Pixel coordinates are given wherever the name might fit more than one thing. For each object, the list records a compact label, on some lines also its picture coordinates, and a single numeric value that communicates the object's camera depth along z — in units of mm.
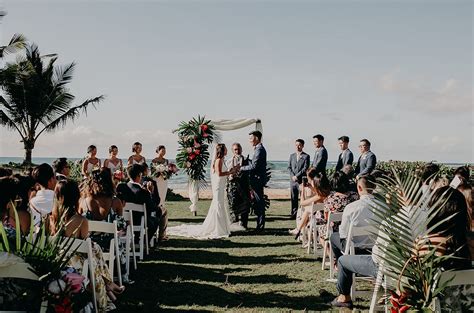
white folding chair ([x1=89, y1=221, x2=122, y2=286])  5676
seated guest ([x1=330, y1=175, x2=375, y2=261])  6391
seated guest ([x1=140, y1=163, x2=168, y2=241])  10008
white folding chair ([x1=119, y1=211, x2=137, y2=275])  7293
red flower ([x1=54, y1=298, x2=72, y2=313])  3520
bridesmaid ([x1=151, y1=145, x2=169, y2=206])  12859
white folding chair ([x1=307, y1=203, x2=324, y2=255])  8406
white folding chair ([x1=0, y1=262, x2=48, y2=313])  3514
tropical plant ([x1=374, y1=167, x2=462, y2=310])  3311
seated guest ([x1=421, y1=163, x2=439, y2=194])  8289
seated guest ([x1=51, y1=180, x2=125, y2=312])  5004
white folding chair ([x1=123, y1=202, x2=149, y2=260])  8094
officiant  12758
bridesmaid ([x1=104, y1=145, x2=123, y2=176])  13305
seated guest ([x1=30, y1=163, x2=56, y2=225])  6617
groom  12257
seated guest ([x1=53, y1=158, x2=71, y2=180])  8820
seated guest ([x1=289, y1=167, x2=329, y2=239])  8773
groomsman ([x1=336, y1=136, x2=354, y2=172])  13086
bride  11805
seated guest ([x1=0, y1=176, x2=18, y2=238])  5008
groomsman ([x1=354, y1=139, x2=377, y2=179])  12500
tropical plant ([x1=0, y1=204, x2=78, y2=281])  3567
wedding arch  14734
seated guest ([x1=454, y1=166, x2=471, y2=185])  7876
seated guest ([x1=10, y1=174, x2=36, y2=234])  5348
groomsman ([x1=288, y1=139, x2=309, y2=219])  13883
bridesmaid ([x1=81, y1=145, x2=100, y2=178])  13094
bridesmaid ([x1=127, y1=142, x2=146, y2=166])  13271
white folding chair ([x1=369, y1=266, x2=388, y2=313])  4327
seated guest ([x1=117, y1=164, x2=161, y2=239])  8406
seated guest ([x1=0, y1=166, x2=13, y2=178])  6117
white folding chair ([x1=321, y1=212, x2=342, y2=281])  7316
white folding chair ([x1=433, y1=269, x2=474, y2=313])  3492
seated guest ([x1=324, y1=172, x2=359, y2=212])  7746
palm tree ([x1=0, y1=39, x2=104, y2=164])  23344
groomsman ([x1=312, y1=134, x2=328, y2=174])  13422
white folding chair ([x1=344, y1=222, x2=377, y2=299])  5941
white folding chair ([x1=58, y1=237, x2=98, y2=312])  4547
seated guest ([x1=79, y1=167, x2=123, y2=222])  6594
